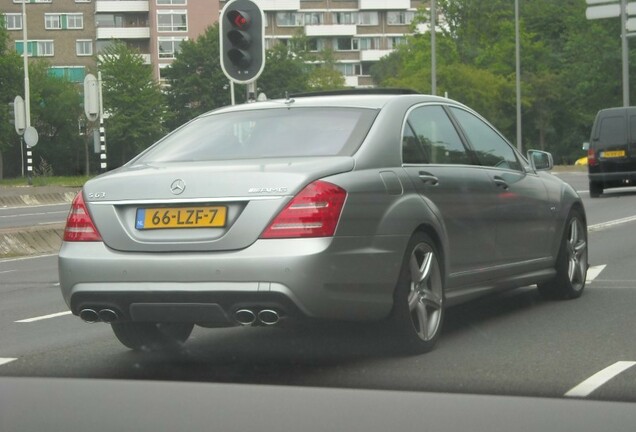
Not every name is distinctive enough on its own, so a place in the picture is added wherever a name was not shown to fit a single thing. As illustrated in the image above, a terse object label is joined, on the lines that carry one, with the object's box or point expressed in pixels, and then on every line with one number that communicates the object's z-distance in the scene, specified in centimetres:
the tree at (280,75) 9244
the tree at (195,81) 9212
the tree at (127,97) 8506
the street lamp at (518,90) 6156
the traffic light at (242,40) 1620
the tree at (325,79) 9975
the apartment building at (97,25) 11619
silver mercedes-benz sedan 671
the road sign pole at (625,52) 4609
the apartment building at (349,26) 12938
